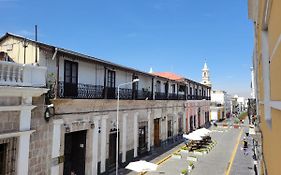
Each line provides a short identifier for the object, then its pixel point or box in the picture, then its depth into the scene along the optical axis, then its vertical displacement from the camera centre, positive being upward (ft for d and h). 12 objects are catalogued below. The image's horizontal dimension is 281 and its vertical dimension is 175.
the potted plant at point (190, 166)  54.28 -19.33
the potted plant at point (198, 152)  70.02 -19.89
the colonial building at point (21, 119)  28.26 -3.53
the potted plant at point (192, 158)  63.38 -19.90
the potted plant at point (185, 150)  71.76 -19.67
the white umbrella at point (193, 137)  71.34 -14.61
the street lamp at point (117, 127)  49.40 -8.08
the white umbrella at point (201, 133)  74.62 -13.97
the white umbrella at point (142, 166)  43.05 -15.38
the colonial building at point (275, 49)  5.37 +1.71
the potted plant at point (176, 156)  65.63 -19.66
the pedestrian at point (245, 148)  72.55 -19.45
